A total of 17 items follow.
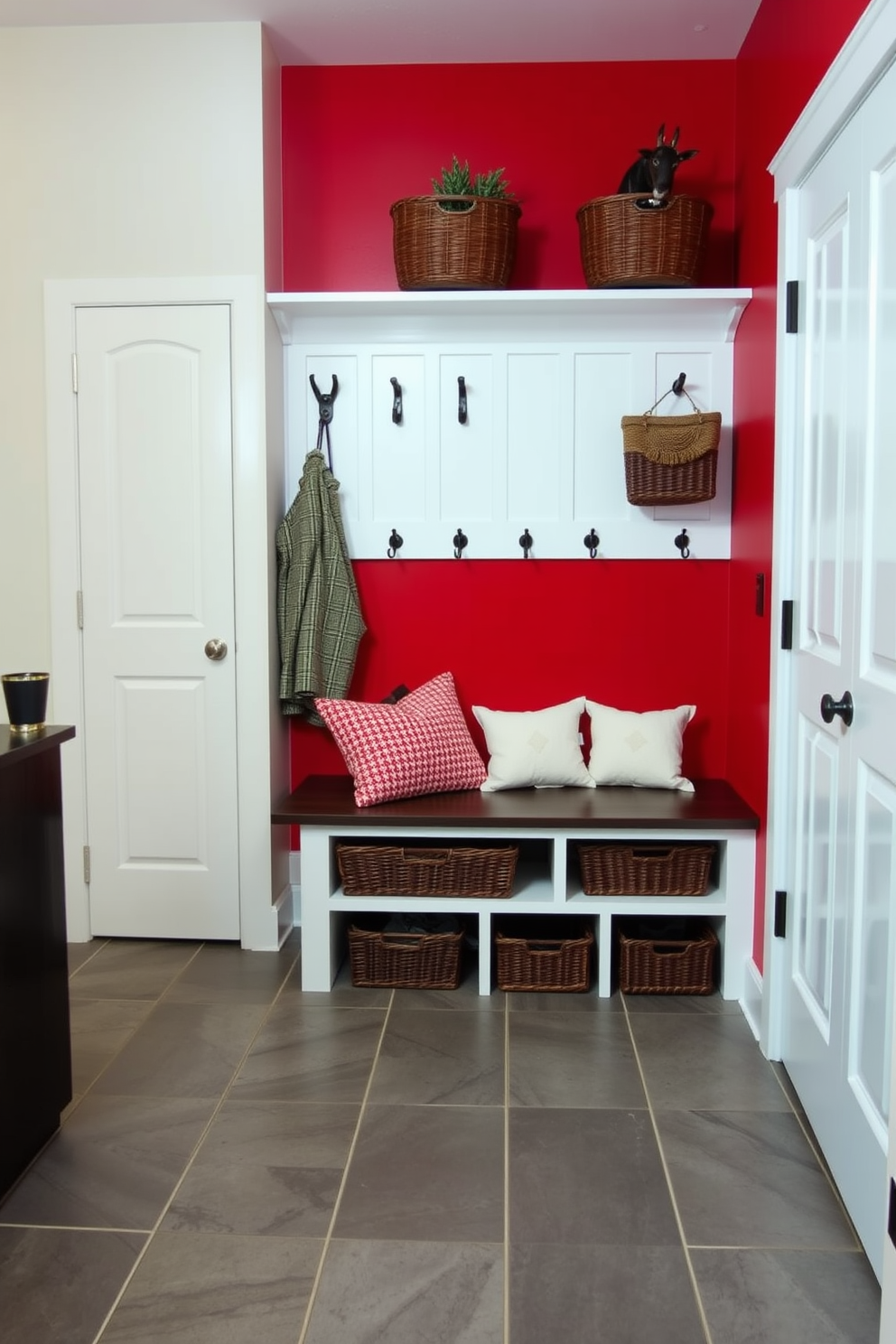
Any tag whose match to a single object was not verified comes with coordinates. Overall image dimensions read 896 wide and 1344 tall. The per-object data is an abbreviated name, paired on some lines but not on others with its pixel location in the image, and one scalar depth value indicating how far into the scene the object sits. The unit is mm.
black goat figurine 2939
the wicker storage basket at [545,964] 3061
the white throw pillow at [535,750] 3307
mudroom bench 3006
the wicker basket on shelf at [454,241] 3096
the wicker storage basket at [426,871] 3074
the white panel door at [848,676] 1857
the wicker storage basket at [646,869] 3051
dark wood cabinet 2072
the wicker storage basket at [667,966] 3059
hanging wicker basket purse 3119
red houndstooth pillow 3160
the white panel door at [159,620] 3318
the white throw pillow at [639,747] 3285
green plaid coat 3385
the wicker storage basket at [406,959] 3090
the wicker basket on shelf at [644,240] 3033
